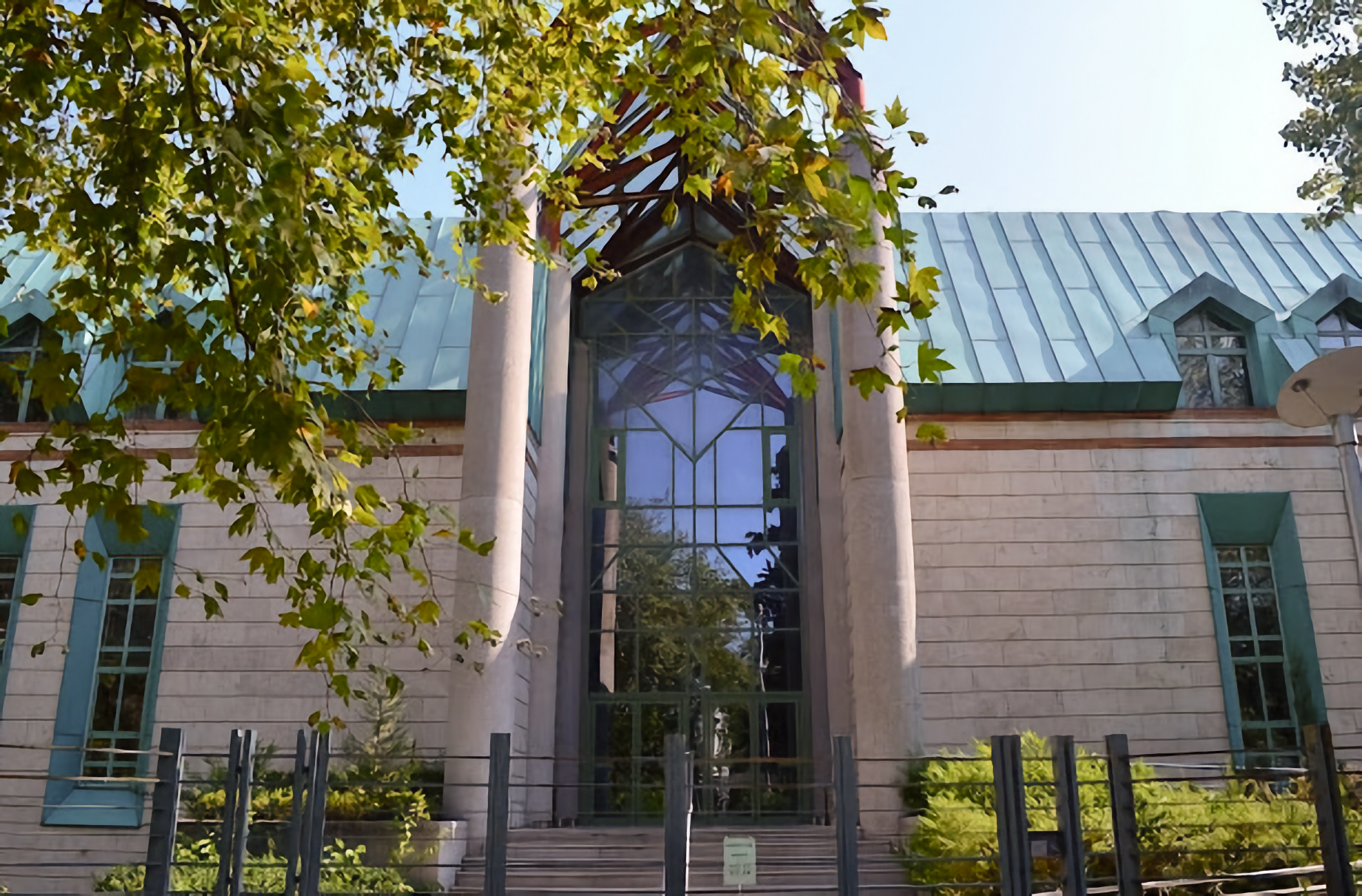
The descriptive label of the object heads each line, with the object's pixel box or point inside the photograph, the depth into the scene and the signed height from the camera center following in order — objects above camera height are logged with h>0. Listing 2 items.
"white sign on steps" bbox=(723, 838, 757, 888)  8.47 -0.64
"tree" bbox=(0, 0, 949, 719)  4.81 +2.61
